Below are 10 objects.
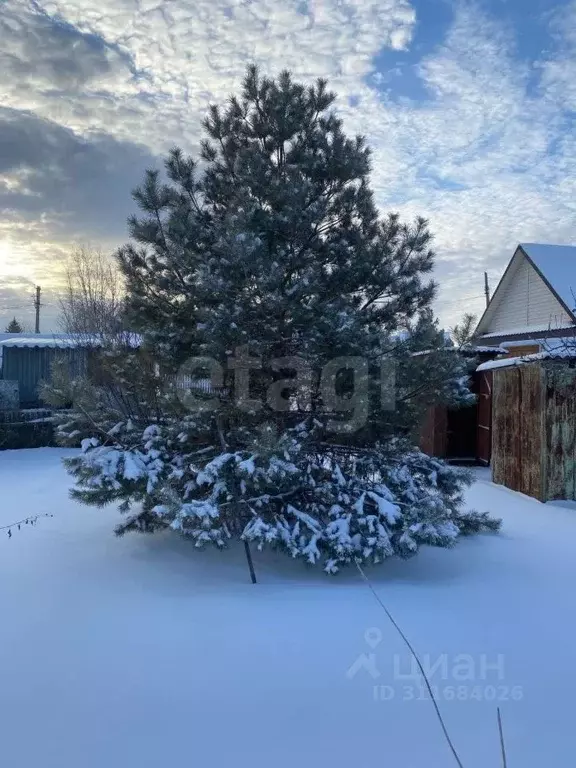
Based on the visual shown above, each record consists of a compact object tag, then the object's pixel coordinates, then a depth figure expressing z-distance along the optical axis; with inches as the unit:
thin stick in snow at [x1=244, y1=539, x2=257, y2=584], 137.1
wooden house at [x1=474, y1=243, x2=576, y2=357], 525.3
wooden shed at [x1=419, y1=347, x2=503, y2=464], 333.4
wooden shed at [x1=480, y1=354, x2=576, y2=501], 214.7
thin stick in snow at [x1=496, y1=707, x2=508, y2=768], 67.6
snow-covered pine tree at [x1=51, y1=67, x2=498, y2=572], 140.4
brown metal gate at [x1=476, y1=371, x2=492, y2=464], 324.5
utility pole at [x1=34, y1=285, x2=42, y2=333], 1406.4
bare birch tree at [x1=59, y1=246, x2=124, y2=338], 589.3
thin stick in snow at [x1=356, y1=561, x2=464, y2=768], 70.7
